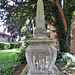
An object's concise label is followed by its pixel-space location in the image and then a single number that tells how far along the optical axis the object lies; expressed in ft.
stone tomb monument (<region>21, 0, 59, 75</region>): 8.68
